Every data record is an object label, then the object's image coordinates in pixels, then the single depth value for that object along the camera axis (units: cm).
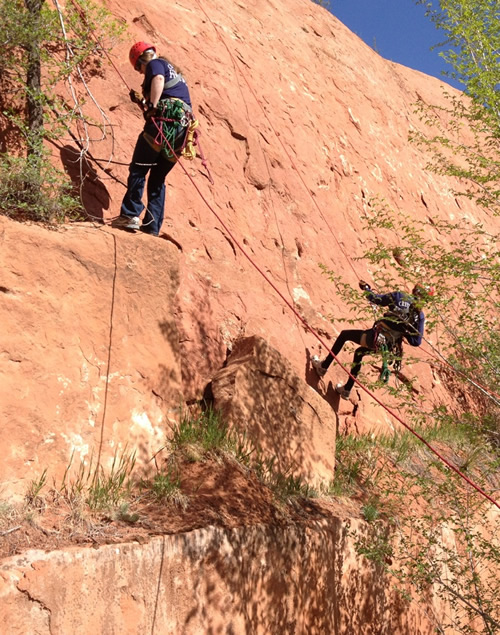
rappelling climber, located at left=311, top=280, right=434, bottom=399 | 589
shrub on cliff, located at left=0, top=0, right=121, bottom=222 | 465
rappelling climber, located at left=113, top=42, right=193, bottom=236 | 534
